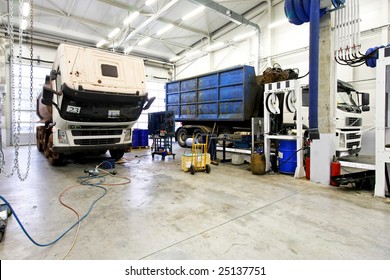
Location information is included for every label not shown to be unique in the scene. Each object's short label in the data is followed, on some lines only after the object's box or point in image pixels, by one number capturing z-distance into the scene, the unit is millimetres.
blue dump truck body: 6656
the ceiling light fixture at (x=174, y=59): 14955
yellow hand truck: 5031
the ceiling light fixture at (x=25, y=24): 9344
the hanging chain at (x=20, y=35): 2721
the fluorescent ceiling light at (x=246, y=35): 10055
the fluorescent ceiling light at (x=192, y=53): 12821
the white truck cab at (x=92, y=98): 4387
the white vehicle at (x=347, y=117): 4848
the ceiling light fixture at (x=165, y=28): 10282
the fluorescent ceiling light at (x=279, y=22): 8531
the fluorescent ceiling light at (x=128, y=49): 12090
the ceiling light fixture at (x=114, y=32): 10250
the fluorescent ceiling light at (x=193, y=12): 8209
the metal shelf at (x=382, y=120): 3307
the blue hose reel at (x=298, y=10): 3901
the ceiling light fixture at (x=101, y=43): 11888
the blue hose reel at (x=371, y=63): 6493
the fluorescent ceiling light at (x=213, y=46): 10970
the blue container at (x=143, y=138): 9742
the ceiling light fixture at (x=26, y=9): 7718
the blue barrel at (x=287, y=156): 4754
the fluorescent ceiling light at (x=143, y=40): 11512
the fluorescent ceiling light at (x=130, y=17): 8594
